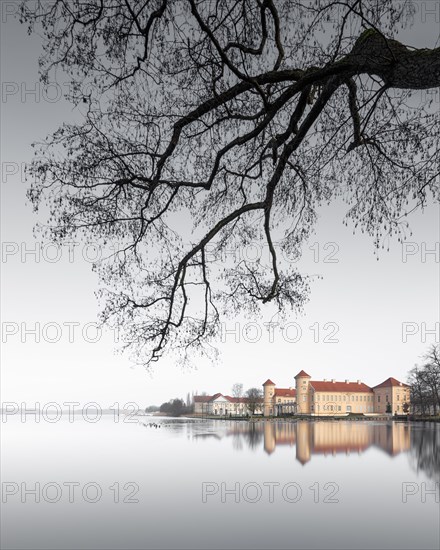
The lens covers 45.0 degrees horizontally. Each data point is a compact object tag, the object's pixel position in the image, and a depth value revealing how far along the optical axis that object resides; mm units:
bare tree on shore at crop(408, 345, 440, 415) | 60238
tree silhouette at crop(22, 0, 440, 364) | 4336
